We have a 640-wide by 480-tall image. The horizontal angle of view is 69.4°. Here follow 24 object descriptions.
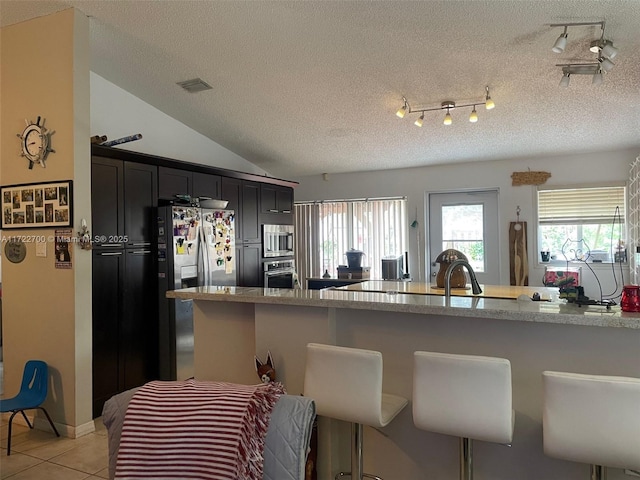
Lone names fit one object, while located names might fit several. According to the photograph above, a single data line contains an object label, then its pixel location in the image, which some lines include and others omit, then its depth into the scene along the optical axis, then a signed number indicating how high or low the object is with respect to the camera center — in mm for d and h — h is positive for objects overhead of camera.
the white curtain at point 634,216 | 4715 +249
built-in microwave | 5625 +54
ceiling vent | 4181 +1492
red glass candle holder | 1869 -244
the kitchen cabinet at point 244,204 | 5129 +479
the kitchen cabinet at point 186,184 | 4297 +627
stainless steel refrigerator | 4062 -242
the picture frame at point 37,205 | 3275 +328
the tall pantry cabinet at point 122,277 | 3637 -247
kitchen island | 1949 -495
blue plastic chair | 3119 -994
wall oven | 5605 -355
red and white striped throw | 1410 -593
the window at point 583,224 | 5117 +186
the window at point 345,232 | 6227 +166
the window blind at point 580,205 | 5125 +399
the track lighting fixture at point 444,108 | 3926 +1250
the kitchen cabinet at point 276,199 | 5691 +599
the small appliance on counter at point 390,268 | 5387 -295
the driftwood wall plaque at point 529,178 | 5398 +747
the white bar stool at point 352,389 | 1957 -631
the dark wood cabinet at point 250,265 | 5203 -227
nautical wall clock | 3355 +793
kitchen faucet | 2325 -185
